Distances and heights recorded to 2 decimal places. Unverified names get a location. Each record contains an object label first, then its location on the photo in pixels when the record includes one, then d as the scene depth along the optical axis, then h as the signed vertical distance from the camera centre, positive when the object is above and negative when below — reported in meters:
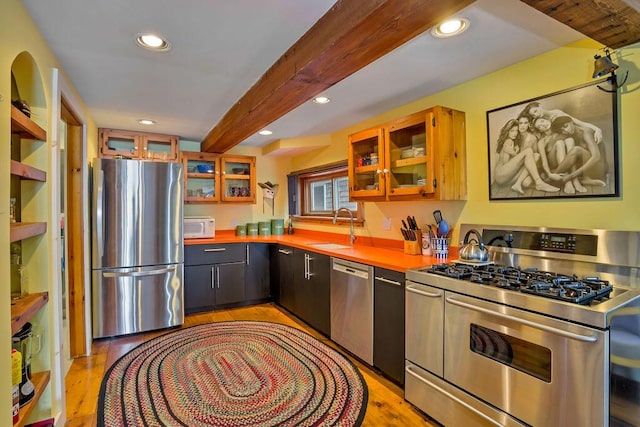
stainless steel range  1.32 -0.55
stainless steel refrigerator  3.10 -0.30
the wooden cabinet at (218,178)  4.23 +0.49
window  3.95 +0.29
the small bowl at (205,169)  4.29 +0.60
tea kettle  2.16 -0.25
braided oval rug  1.97 -1.18
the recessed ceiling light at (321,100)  2.68 +0.94
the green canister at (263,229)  4.64 -0.20
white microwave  3.95 -0.15
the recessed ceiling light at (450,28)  1.60 +0.92
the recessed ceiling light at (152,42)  1.73 +0.93
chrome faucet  3.59 -0.20
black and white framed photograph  1.75 +0.39
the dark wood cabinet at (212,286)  3.78 -0.82
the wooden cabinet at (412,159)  2.34 +0.43
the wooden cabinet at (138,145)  3.66 +0.83
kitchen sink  3.31 -0.33
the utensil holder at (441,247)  2.49 -0.25
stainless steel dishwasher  2.49 -0.75
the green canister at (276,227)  4.71 -0.18
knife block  2.72 -0.27
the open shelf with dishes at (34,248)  1.56 -0.16
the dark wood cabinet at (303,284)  3.07 -0.72
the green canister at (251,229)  4.61 -0.20
